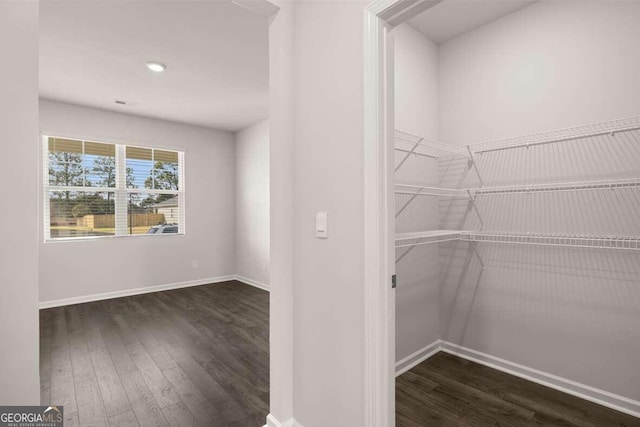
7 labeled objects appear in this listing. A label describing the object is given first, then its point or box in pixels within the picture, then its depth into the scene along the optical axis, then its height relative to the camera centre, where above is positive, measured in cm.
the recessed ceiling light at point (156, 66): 307 +145
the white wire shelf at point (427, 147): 237 +53
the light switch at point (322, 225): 153 -5
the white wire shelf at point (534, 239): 190 -19
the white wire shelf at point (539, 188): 189 +17
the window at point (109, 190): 418 +39
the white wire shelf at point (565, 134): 193 +52
